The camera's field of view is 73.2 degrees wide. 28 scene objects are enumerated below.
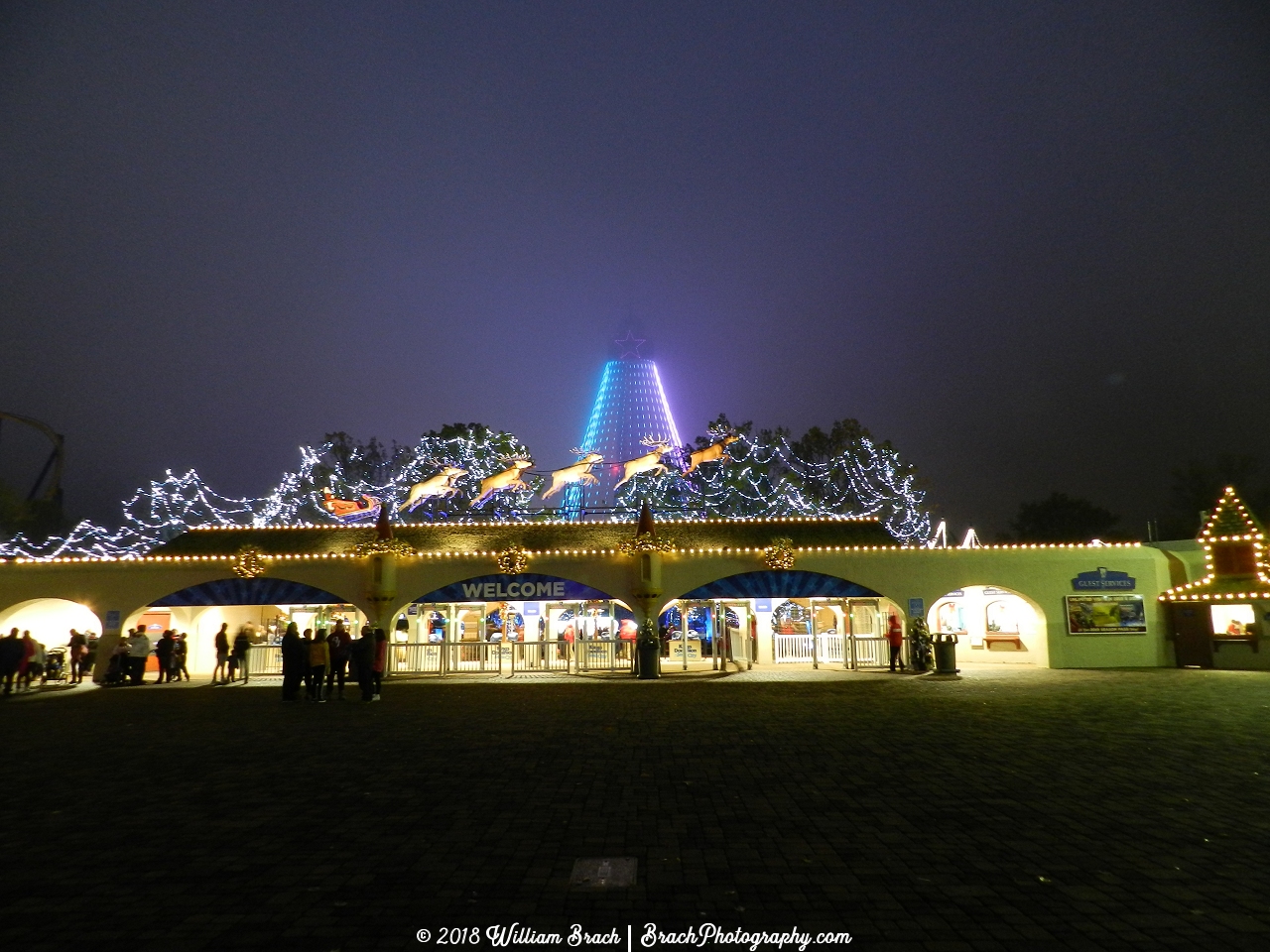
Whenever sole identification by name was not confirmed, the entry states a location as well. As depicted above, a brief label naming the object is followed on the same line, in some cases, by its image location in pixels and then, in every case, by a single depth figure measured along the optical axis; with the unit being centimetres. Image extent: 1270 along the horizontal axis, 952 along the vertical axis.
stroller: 2108
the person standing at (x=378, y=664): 1565
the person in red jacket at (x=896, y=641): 2062
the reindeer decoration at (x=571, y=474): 2939
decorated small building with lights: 2067
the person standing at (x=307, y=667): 1589
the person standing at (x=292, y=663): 1582
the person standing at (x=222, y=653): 2055
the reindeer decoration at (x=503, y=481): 2884
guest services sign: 2222
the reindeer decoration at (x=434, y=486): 2864
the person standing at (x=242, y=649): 2075
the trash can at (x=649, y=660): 2034
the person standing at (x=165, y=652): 2102
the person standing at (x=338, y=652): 1662
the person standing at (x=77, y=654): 2136
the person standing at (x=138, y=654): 2078
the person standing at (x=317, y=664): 1588
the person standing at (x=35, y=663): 1972
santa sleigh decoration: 2788
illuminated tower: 4219
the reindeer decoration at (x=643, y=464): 2916
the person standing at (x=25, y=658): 1891
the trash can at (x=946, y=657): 1952
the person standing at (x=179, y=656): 2148
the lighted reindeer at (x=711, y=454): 2934
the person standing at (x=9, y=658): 1809
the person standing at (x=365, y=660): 1528
